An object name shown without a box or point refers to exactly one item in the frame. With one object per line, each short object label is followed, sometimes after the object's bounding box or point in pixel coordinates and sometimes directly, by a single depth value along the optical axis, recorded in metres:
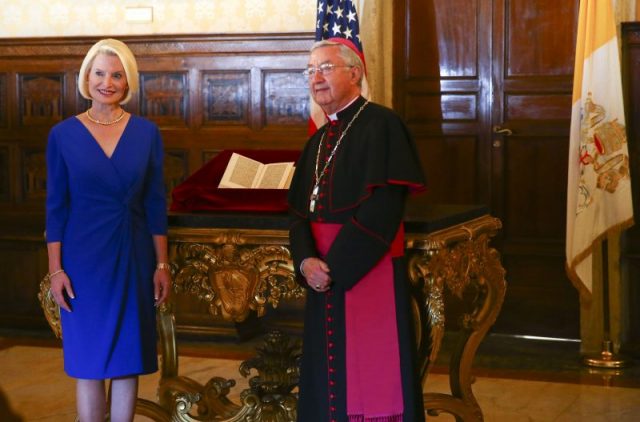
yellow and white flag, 6.54
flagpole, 6.65
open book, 4.49
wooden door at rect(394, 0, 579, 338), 7.46
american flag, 6.76
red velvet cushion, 4.36
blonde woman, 3.75
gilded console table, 4.07
